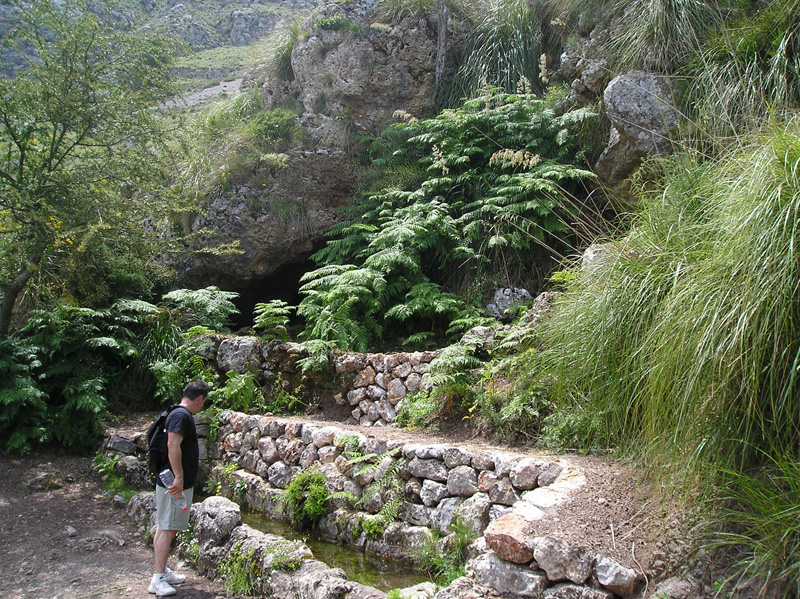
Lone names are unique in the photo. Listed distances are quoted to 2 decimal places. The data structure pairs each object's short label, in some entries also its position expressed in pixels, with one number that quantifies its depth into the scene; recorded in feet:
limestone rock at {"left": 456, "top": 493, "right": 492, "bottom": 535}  14.07
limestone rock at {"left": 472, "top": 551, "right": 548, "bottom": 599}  10.16
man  13.75
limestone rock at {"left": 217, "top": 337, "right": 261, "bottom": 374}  24.94
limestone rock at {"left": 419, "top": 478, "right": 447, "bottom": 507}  15.46
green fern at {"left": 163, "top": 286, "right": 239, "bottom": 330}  28.07
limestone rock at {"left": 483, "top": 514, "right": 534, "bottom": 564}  10.44
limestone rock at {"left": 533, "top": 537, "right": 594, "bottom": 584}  9.89
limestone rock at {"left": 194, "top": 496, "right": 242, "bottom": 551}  15.12
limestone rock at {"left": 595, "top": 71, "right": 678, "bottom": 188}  23.21
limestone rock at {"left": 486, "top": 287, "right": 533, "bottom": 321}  24.84
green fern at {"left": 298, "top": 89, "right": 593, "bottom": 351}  24.48
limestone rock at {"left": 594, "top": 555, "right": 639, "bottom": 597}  9.50
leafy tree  23.61
